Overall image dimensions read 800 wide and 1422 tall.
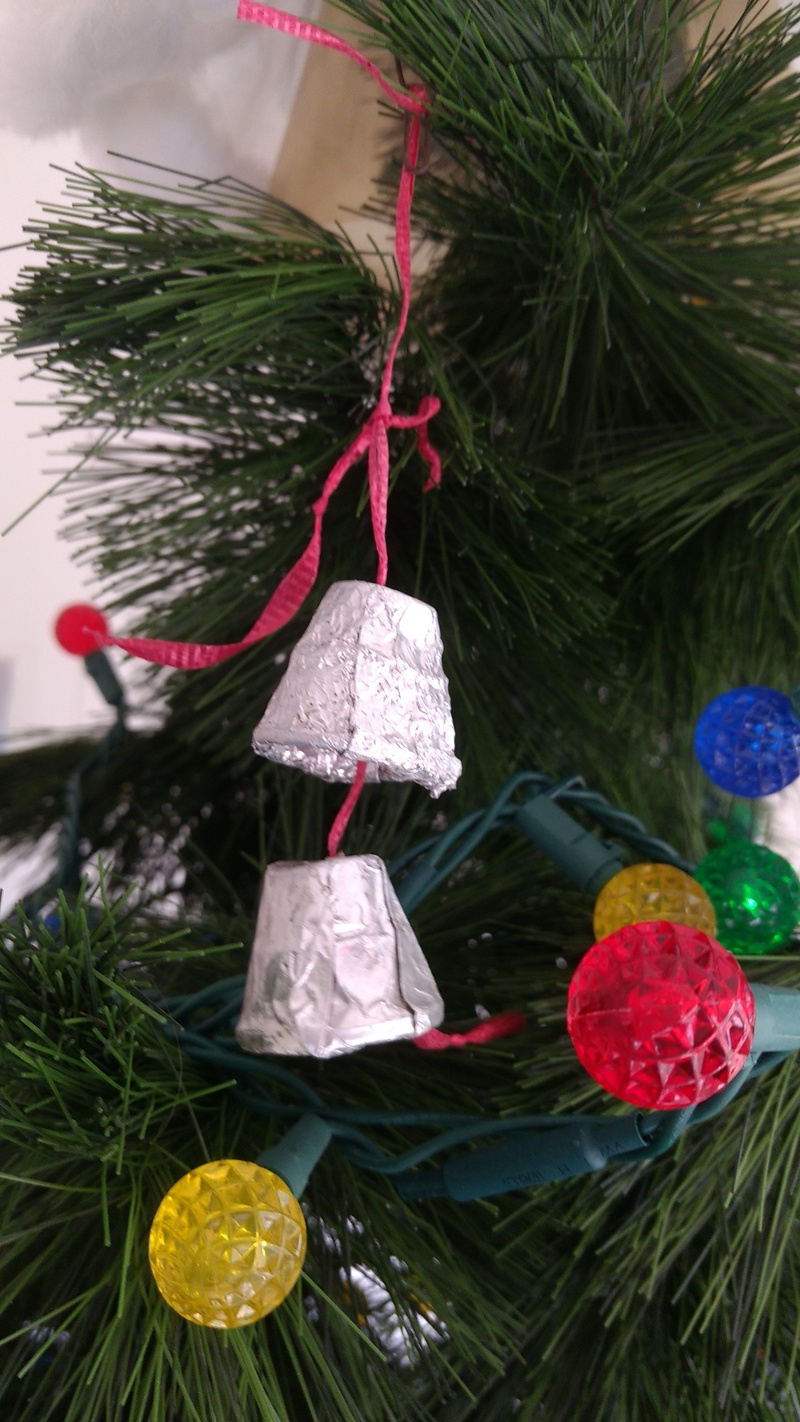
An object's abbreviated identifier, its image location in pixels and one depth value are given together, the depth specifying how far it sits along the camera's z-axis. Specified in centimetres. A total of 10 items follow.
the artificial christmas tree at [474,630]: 27
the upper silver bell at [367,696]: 24
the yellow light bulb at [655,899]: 29
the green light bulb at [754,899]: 31
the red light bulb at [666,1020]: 23
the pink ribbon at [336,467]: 27
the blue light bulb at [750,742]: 33
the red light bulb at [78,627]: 50
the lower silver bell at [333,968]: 24
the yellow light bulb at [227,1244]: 23
